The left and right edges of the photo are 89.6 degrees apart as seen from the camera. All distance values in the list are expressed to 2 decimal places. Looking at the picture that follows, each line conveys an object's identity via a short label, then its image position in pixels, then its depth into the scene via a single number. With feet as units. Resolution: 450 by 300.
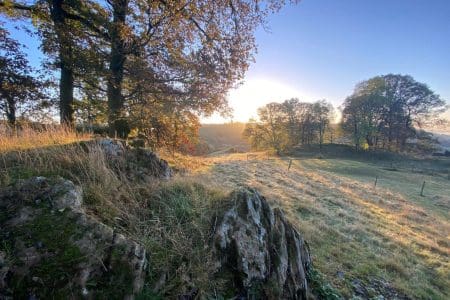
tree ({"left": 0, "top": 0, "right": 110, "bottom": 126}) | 22.52
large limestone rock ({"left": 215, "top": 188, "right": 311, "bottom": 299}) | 9.24
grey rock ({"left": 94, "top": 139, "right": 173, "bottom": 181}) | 13.37
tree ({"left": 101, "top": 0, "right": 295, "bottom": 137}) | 24.23
